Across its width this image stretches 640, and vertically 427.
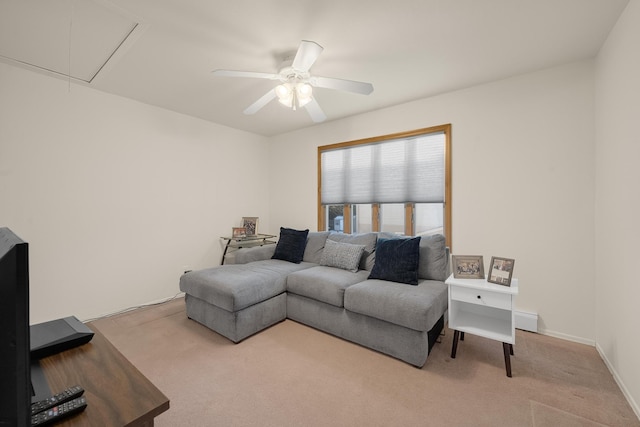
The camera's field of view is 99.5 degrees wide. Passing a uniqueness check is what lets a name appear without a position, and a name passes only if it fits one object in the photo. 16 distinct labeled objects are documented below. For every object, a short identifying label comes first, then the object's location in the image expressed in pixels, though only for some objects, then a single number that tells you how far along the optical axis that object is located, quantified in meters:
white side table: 1.94
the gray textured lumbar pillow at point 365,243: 3.07
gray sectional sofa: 2.14
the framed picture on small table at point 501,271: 2.03
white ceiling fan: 1.96
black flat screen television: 0.44
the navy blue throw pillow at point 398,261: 2.52
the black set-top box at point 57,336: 1.08
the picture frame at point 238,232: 4.14
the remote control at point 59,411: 0.71
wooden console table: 0.77
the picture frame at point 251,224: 4.35
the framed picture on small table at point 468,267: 2.21
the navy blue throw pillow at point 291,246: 3.52
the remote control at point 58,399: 0.74
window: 3.21
